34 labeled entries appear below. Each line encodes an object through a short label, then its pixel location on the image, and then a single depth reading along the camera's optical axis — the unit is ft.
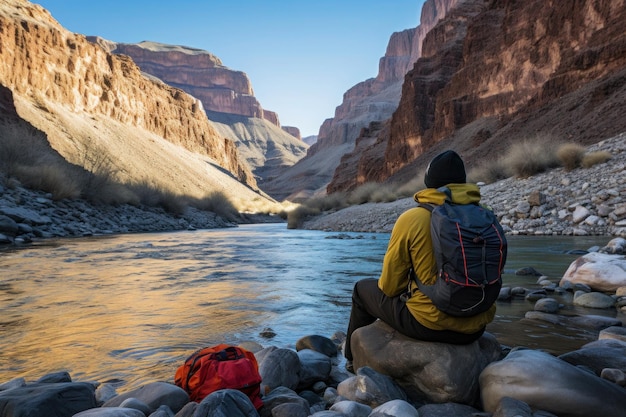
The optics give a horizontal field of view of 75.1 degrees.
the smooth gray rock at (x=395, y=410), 6.63
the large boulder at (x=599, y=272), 15.80
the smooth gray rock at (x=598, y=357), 8.33
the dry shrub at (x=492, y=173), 55.06
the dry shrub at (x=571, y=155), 41.75
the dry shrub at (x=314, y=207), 90.02
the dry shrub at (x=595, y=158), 39.42
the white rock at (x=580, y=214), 34.34
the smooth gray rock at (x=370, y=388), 7.60
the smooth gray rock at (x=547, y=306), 13.71
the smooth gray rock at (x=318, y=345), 10.86
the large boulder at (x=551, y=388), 6.59
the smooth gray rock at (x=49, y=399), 6.22
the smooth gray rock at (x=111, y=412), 6.10
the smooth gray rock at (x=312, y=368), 8.93
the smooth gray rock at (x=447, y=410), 7.15
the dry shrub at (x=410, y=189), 73.72
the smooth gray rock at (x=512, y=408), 6.38
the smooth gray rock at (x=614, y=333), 9.86
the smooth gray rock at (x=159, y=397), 7.19
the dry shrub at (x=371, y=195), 77.61
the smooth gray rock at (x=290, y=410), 6.84
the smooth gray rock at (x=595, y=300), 13.91
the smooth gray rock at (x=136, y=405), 6.82
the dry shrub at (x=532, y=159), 46.62
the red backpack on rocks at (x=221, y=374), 7.24
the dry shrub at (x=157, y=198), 91.09
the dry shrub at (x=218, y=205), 126.72
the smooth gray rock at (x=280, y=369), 8.51
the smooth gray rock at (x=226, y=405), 5.96
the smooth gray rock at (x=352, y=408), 6.80
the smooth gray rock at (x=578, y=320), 11.87
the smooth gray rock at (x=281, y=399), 7.25
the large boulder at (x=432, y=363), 7.76
